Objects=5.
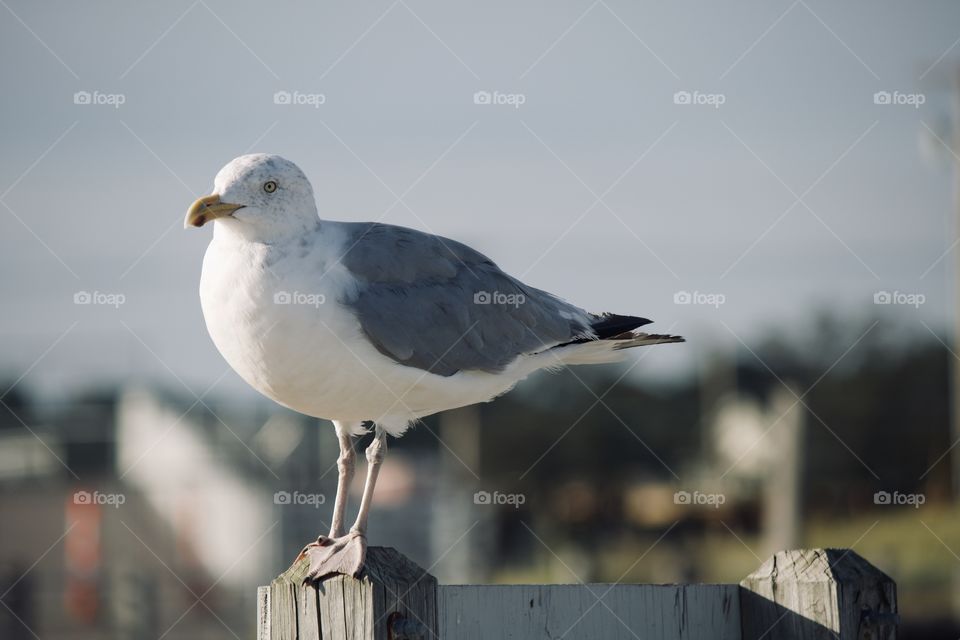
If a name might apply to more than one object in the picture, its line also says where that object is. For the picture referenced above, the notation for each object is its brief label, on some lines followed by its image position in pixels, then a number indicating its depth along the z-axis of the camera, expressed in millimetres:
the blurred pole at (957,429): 23619
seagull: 4715
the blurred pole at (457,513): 24312
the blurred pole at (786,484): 21922
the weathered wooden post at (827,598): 3537
